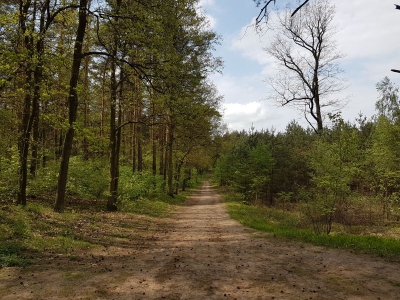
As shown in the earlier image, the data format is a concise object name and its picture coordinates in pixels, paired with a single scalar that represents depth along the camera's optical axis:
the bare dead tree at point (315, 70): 21.15
